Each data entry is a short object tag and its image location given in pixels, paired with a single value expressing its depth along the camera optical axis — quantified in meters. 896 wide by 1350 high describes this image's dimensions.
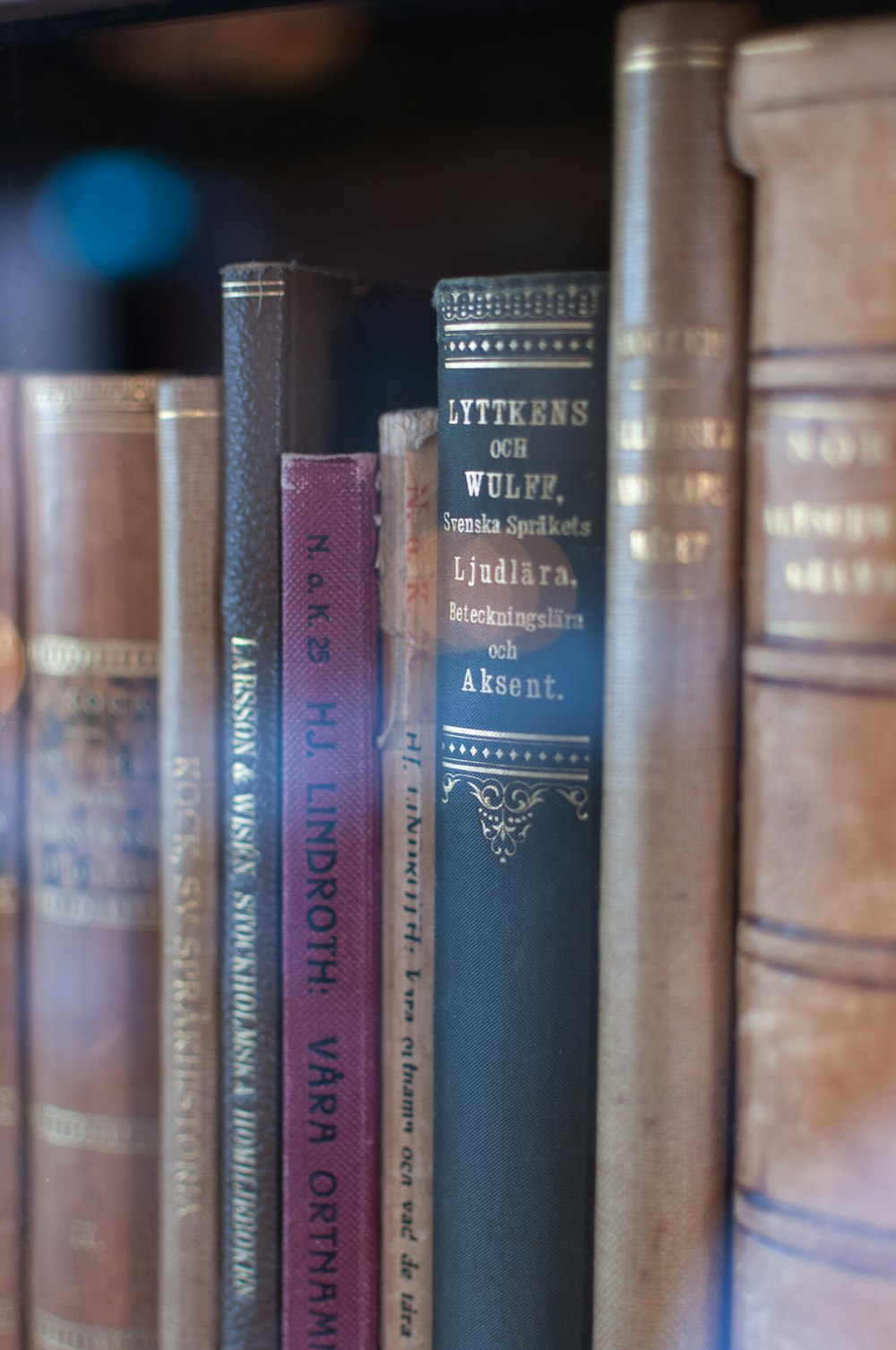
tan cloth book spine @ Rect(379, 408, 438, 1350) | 0.49
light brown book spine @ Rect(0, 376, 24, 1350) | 0.54
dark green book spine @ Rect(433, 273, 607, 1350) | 0.46
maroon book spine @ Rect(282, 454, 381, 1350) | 0.49
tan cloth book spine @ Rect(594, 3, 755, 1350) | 0.44
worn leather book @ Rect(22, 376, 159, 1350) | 0.53
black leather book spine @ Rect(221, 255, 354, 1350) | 0.50
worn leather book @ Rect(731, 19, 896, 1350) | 0.43
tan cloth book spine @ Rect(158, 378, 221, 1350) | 0.51
